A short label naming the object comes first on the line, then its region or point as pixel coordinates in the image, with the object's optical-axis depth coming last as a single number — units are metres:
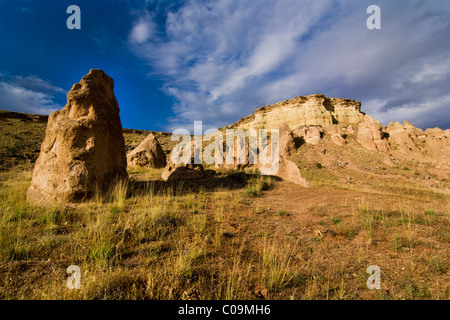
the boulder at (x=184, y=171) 9.63
